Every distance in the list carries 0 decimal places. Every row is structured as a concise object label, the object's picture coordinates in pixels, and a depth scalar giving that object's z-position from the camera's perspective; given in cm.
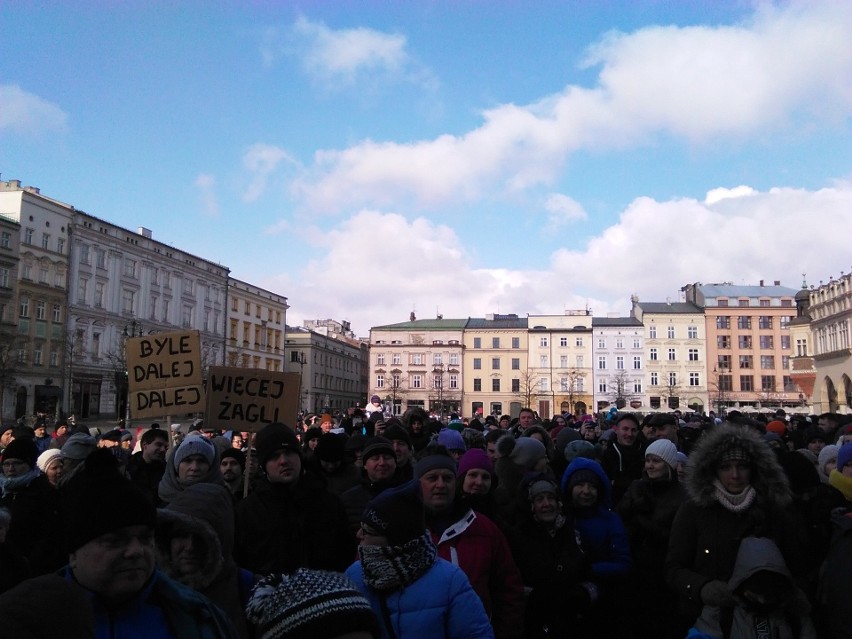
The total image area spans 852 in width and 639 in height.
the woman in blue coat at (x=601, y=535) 498
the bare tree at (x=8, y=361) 4406
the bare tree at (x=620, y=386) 7950
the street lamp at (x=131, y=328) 5523
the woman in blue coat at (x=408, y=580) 288
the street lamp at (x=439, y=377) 8086
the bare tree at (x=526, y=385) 8325
